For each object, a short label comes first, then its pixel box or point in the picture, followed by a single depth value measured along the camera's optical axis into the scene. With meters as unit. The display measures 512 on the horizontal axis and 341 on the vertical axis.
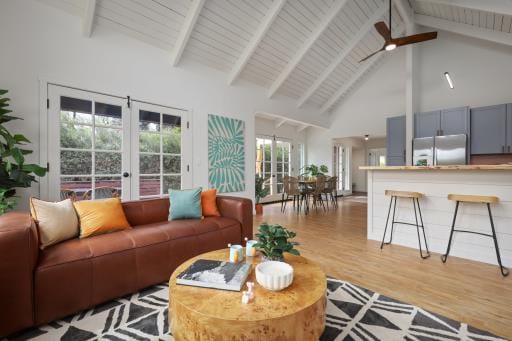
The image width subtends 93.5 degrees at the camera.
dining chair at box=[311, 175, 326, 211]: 5.78
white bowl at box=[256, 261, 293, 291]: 1.21
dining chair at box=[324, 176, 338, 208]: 6.22
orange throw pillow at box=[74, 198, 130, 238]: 2.09
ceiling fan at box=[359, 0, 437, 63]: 3.38
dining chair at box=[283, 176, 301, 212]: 5.75
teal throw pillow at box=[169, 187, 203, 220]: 2.72
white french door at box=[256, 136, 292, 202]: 7.20
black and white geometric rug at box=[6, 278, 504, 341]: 1.50
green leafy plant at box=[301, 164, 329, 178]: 6.67
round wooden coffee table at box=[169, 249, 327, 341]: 1.01
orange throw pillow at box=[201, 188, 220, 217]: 2.88
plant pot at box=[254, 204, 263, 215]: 5.55
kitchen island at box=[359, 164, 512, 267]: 2.56
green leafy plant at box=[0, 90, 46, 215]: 2.15
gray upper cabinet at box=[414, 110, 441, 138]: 5.17
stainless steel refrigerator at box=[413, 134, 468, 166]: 4.78
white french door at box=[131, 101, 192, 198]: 3.63
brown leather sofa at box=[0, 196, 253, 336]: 1.46
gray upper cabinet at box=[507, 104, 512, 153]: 4.38
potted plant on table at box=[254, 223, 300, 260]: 1.50
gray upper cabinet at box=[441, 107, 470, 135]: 4.84
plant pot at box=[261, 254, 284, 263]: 1.51
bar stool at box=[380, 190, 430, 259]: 2.88
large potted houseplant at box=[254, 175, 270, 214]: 5.80
